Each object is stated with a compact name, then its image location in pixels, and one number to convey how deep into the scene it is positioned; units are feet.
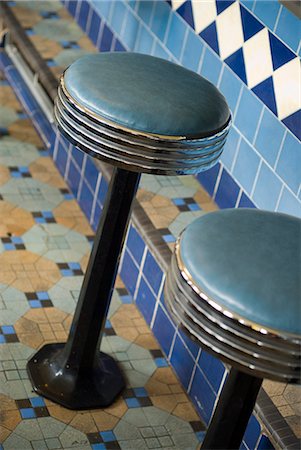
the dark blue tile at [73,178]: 14.48
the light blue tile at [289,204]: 10.73
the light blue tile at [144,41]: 14.11
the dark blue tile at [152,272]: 11.79
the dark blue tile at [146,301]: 12.10
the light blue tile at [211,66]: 12.38
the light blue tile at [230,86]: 11.94
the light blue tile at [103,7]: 15.44
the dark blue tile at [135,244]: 12.23
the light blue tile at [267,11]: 10.90
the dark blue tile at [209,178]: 12.61
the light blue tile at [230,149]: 12.09
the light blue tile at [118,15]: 14.92
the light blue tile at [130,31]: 14.52
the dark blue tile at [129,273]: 12.52
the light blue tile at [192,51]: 12.80
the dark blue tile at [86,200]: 14.03
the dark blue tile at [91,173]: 13.82
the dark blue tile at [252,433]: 9.81
